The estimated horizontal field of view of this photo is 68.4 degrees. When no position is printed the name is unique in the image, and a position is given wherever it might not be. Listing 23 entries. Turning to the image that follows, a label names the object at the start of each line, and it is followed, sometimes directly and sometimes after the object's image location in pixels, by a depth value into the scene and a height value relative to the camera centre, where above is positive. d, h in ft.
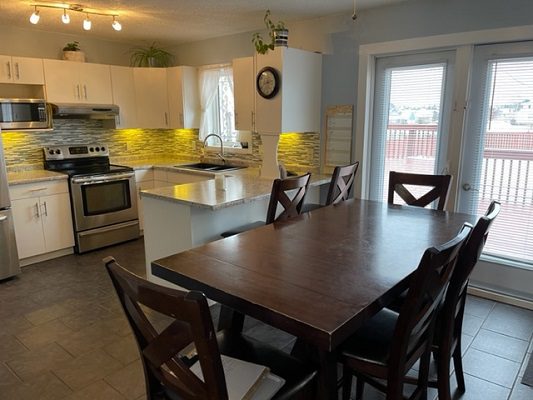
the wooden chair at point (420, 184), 8.72 -1.35
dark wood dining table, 4.00 -1.83
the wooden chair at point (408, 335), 4.21 -2.72
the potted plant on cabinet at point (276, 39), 11.49 +2.53
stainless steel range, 13.99 -2.52
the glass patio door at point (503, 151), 9.75 -0.65
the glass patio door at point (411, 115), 10.91 +0.32
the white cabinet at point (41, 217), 12.72 -3.03
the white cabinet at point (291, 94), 11.78 +0.99
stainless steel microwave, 12.87 +0.41
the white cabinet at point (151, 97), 16.33 +1.21
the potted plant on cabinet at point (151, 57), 16.56 +2.94
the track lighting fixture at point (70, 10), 10.87 +3.33
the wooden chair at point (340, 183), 9.57 -1.41
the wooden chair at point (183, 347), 3.25 -2.14
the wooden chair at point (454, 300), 5.40 -2.56
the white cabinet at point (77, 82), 13.85 +1.60
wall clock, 11.76 +1.32
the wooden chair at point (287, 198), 8.06 -1.49
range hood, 13.92 +0.57
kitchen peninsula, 9.34 -2.20
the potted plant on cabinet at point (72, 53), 14.51 +2.67
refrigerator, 11.56 -3.30
